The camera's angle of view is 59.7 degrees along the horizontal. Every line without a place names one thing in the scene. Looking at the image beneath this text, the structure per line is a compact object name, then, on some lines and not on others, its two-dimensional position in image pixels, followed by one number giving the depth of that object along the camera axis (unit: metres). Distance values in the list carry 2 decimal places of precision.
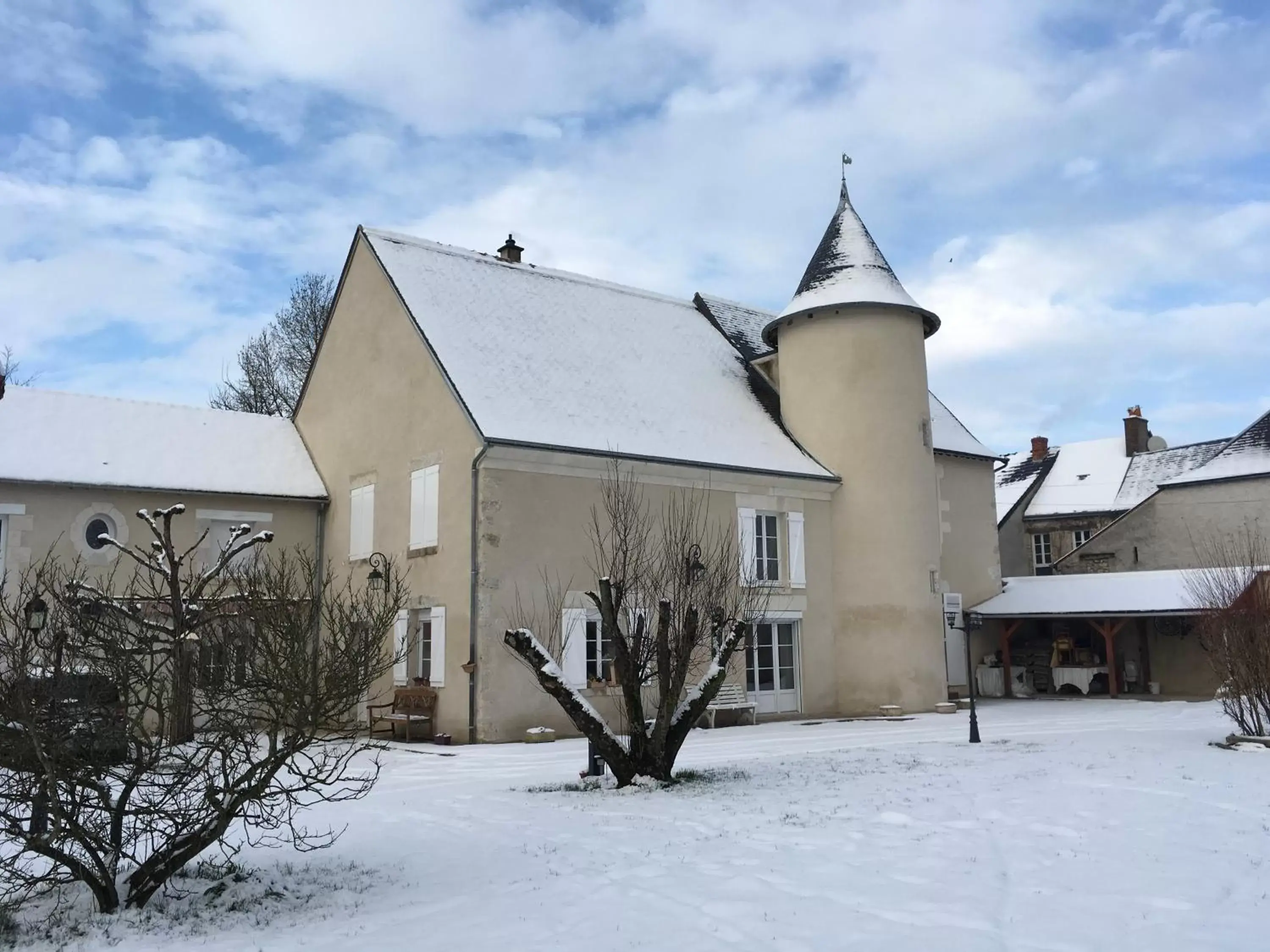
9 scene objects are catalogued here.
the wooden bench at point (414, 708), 16.22
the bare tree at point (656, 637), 10.41
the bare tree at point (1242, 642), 13.02
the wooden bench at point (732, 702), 17.80
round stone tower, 19.78
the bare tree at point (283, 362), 30.92
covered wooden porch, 22.30
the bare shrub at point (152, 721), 5.97
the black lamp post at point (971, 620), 22.72
